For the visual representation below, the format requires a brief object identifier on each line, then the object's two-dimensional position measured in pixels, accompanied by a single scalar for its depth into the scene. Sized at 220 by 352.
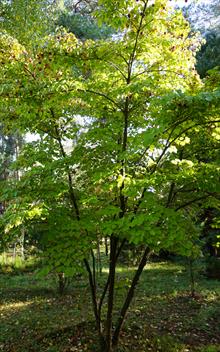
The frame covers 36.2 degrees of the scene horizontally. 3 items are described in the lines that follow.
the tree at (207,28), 10.40
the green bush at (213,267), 11.12
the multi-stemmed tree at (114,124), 3.22
